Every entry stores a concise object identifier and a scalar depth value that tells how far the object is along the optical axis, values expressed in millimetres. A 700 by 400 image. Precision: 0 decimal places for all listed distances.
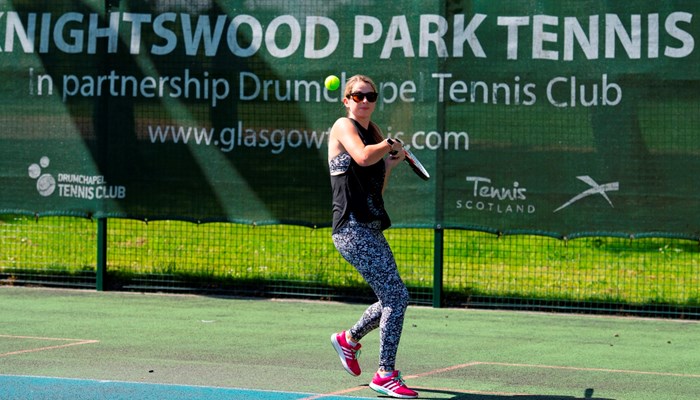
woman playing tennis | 14789
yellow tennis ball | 15705
